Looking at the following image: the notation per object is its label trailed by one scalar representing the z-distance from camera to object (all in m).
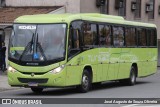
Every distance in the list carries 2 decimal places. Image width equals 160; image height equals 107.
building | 34.53
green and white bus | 18.80
